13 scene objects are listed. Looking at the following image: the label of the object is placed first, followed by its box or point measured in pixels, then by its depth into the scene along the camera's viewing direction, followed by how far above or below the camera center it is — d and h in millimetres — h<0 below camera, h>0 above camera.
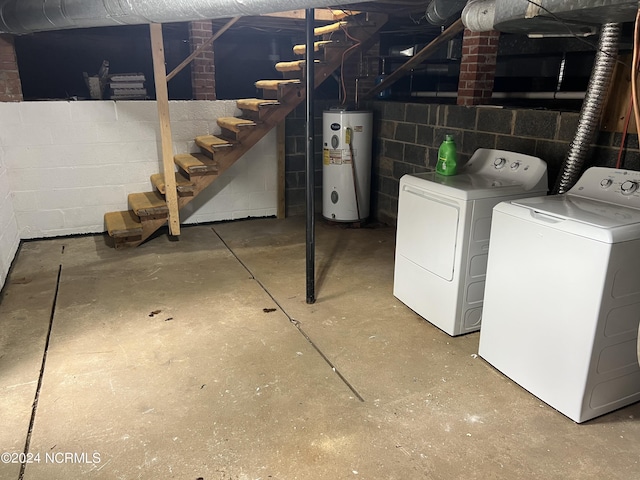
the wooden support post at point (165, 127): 3691 -217
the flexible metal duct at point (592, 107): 2307 -13
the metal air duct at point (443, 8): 3428 +662
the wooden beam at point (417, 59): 3740 +375
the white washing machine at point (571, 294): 1914 -788
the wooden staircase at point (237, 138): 4227 -327
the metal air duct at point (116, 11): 2223 +468
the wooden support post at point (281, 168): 4902 -668
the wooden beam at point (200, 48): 4227 +474
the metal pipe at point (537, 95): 4520 +90
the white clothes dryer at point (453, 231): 2598 -700
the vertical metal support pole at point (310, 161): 2711 -338
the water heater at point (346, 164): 4535 -576
